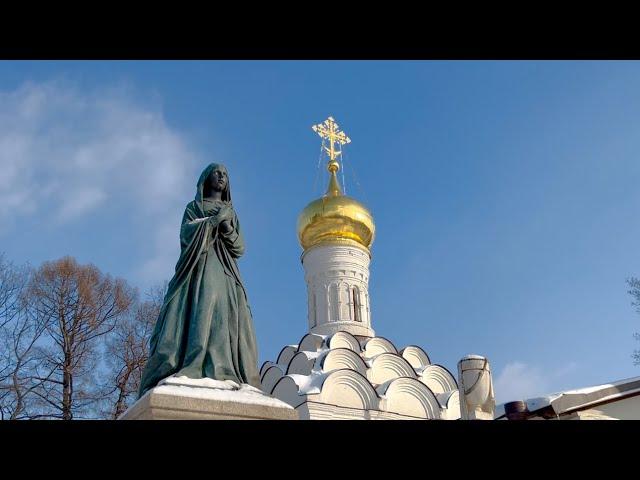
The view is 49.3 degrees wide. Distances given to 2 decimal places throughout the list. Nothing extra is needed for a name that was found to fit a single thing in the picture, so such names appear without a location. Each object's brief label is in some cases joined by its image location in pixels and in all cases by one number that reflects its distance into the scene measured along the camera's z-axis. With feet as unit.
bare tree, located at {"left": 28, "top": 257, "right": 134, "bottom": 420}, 53.47
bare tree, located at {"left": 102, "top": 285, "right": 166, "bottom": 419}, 55.62
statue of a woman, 14.44
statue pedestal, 12.85
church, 59.67
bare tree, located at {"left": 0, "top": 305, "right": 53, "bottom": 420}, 50.52
